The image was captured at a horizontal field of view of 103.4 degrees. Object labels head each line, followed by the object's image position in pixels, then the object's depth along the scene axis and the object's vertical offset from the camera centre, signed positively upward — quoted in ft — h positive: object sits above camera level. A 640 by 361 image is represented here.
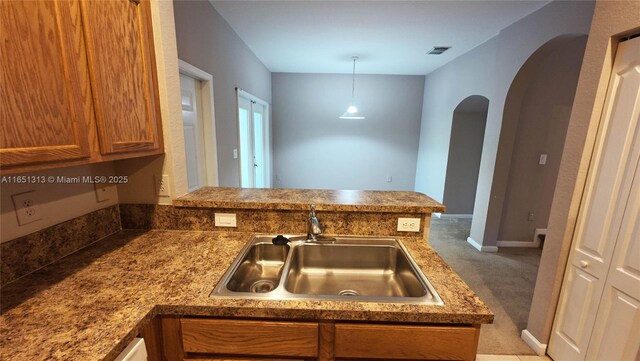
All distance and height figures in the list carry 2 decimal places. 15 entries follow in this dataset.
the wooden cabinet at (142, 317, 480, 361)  2.78 -2.19
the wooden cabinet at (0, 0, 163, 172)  2.15 +0.53
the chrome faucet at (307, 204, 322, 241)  4.11 -1.39
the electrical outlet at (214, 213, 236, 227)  4.53 -1.44
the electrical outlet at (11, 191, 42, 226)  3.01 -0.91
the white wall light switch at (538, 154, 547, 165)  10.13 -0.44
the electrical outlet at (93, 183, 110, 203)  4.09 -0.93
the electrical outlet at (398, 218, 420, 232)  4.42 -1.40
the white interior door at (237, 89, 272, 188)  12.36 -0.09
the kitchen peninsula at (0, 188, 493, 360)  2.32 -1.77
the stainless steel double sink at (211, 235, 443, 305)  3.98 -2.06
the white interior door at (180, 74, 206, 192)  7.09 +0.23
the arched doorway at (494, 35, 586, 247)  9.03 +0.44
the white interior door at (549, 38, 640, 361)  3.95 -1.12
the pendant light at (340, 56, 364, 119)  16.60 +3.09
